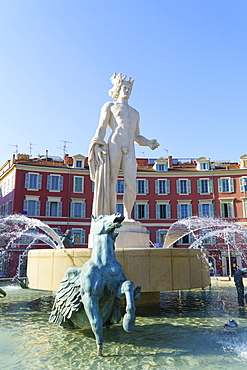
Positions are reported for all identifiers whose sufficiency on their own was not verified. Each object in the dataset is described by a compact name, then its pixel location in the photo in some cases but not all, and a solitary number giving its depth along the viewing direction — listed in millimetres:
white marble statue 8844
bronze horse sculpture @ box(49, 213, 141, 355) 4168
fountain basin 6480
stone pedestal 8328
